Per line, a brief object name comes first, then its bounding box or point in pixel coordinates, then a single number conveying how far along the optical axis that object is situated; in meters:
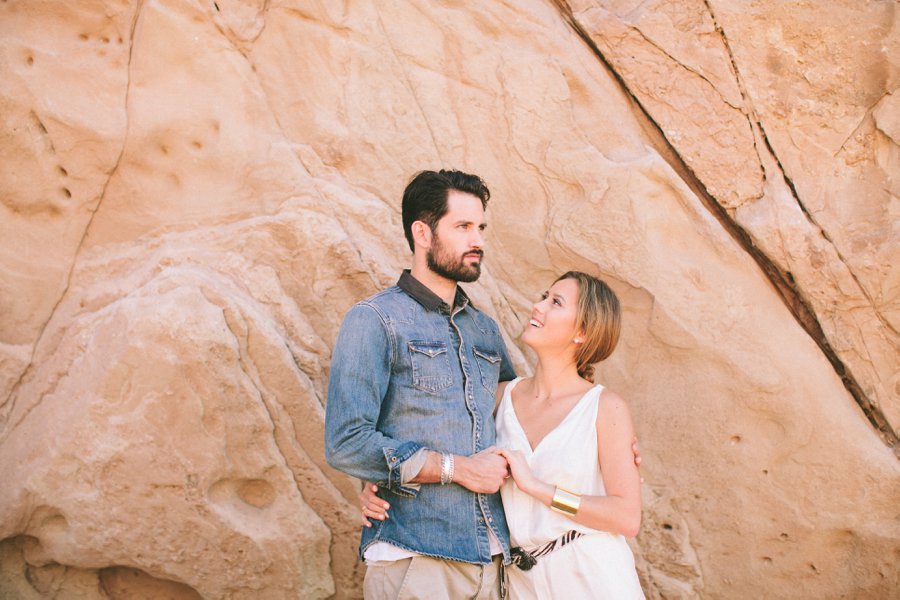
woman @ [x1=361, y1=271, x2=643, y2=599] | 2.59
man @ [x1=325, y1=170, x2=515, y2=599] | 2.51
